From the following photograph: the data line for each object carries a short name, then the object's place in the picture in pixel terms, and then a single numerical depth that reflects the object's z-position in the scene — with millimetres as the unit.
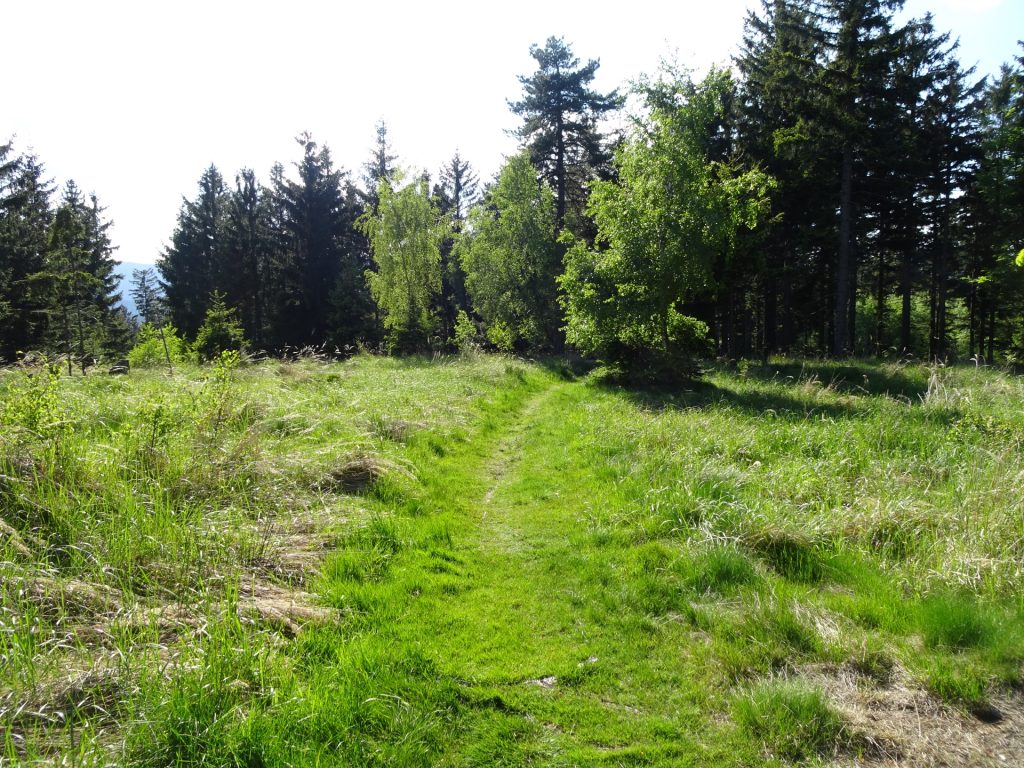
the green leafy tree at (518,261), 27516
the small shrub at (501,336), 27719
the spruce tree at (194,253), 43000
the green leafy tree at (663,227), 15055
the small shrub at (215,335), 22281
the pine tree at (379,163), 41906
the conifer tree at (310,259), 40750
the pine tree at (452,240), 39281
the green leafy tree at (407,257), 28688
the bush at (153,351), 16109
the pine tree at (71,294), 22797
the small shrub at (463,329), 28641
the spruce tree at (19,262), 25797
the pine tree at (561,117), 29328
